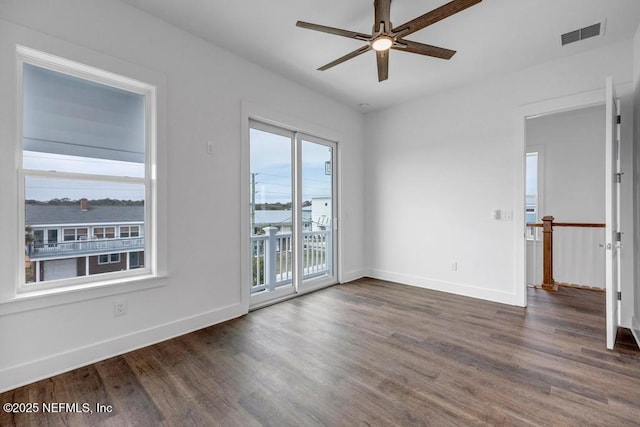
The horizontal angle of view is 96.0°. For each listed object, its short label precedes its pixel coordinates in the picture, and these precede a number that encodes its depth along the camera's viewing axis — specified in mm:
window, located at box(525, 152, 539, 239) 5384
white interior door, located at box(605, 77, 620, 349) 2449
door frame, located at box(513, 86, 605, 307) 3541
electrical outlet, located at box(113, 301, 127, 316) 2395
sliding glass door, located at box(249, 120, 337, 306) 3656
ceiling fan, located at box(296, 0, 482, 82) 1996
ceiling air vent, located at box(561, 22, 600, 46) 2723
